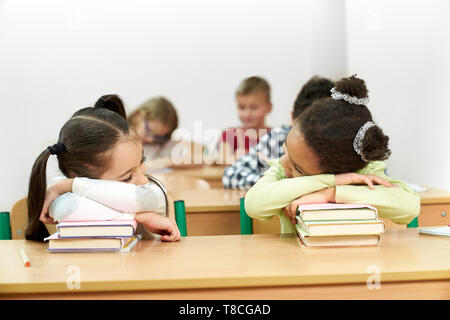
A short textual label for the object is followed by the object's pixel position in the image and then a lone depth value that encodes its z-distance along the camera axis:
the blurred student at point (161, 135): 3.95
